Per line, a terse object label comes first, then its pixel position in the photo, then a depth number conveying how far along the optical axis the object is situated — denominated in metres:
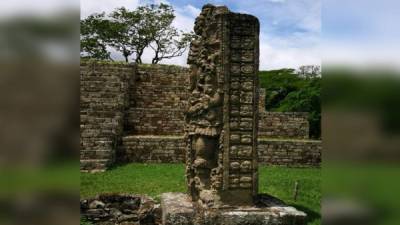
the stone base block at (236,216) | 5.98
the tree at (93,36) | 34.72
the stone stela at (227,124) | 6.36
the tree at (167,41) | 36.84
